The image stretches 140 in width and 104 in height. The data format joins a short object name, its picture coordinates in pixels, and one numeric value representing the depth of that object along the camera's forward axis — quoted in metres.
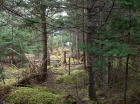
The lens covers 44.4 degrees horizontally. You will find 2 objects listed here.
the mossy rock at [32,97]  5.05
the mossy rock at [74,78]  7.49
